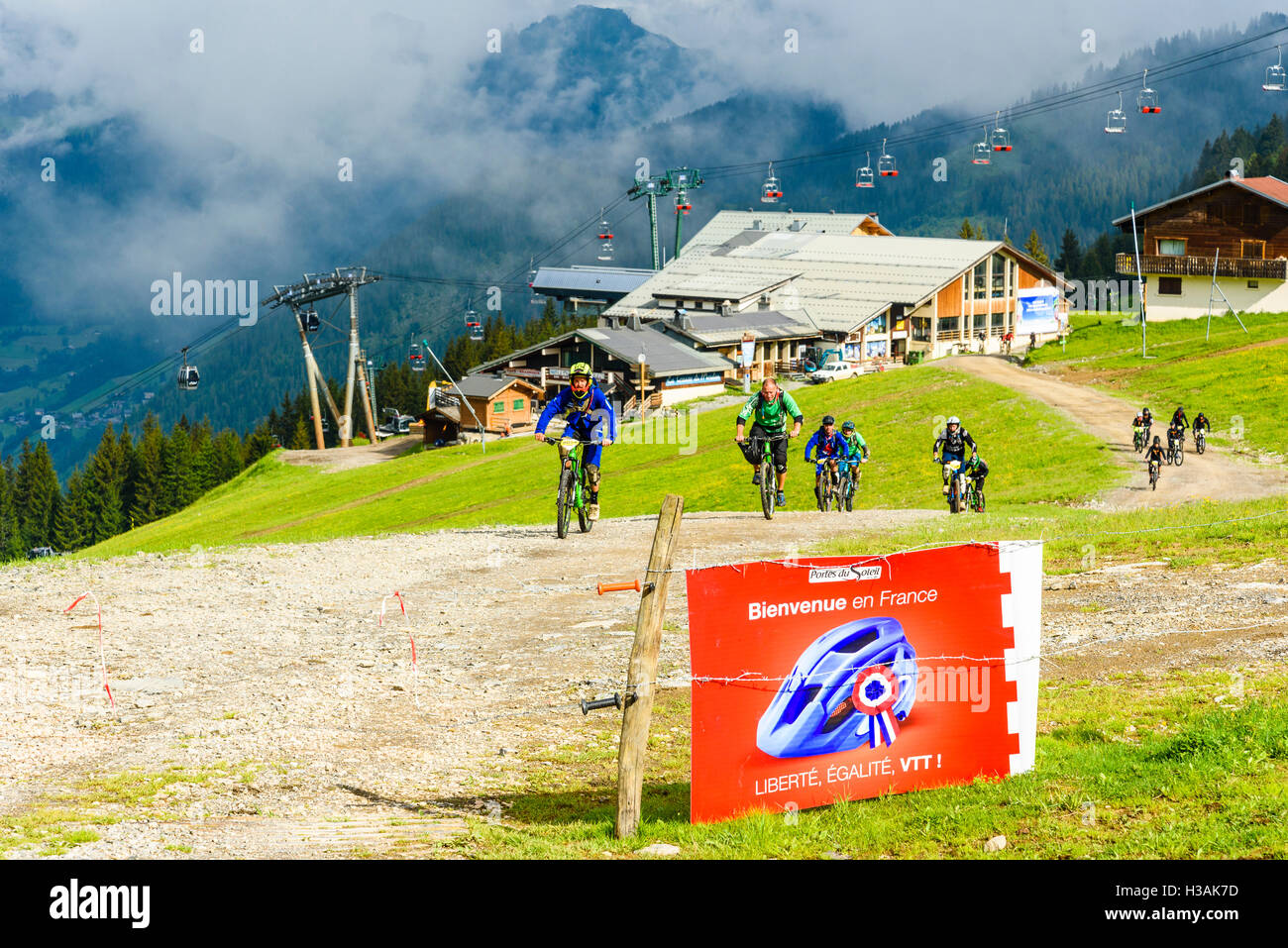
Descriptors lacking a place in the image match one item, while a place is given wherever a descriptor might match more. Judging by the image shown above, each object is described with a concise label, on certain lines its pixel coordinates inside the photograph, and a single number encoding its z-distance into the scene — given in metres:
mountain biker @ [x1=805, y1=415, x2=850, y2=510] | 29.58
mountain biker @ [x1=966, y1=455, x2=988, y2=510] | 29.94
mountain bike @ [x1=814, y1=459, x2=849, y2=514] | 29.77
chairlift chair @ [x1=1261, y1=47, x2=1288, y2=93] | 61.51
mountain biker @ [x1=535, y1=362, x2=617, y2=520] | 23.09
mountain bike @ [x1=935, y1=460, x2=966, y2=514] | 29.80
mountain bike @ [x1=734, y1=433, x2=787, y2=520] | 25.78
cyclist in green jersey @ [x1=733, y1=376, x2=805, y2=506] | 25.59
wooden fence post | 9.73
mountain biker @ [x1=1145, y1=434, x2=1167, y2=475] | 39.59
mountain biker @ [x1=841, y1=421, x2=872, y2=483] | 29.47
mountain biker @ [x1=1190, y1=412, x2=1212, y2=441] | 45.38
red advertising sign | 9.77
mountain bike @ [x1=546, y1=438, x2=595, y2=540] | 23.73
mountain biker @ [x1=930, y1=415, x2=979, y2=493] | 28.81
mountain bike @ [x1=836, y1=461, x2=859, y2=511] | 29.89
